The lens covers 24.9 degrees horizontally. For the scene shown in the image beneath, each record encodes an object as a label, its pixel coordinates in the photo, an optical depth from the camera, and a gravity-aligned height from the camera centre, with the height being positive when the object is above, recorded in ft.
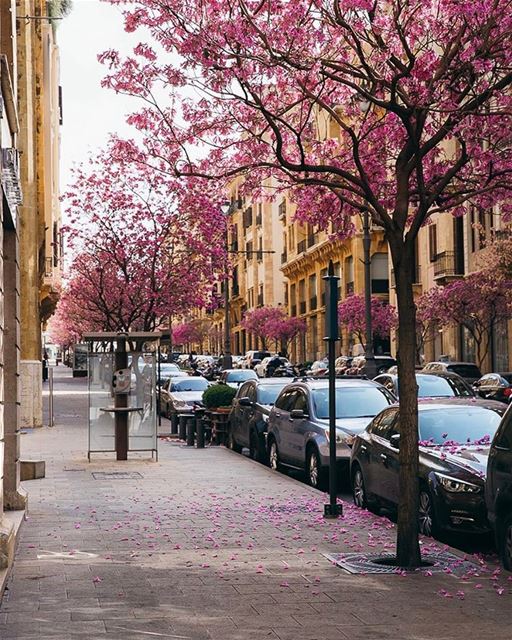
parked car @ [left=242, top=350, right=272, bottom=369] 223.30 +2.36
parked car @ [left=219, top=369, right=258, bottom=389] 125.90 -0.62
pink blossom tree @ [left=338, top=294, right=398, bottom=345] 200.85 +9.35
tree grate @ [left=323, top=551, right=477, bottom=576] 32.37 -5.63
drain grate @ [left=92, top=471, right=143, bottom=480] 58.34 -5.33
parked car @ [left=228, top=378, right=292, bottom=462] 71.26 -2.81
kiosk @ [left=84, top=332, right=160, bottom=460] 68.44 -1.75
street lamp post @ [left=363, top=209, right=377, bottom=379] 123.65 +5.77
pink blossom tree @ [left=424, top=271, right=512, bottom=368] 149.48 +8.39
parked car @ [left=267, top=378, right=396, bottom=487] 56.29 -2.61
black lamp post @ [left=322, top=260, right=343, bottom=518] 43.70 +0.20
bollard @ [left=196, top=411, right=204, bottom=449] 79.71 -4.34
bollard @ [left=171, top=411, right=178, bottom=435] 95.67 -4.48
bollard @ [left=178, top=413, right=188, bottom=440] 87.93 -4.32
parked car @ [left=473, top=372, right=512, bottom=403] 110.73 -1.85
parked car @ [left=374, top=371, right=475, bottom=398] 75.25 -1.16
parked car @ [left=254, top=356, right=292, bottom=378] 194.42 +0.83
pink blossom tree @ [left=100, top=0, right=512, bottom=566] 34.99 +9.46
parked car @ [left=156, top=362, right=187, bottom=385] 150.20 +0.01
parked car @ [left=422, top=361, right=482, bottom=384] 128.06 -0.06
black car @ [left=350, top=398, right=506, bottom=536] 38.17 -3.38
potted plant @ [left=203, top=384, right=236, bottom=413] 85.92 -2.03
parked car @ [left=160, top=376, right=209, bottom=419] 110.73 -2.29
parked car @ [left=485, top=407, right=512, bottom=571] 32.24 -3.42
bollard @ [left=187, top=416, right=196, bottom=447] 82.43 -4.35
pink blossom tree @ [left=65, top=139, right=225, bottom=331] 123.02 +13.66
